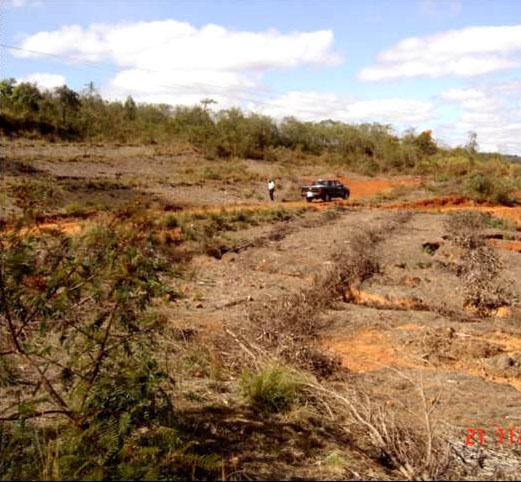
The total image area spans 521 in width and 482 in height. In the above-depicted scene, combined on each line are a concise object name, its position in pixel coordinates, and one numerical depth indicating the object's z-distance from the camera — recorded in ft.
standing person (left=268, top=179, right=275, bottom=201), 98.63
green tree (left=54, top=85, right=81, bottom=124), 152.56
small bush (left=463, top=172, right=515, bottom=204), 95.96
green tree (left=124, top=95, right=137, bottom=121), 188.44
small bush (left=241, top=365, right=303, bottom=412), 16.87
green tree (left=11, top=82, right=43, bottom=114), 138.30
